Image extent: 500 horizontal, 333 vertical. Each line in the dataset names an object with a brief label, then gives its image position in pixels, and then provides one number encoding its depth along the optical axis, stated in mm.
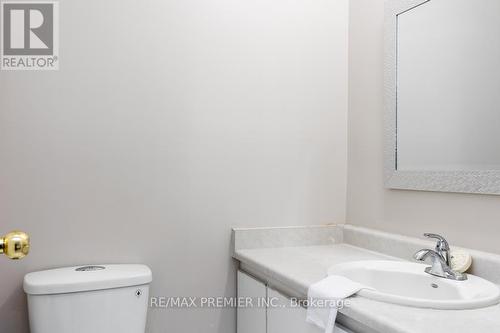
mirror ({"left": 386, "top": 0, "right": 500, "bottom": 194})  1251
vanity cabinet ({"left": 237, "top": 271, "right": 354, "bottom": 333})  1221
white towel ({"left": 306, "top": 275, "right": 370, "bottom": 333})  1026
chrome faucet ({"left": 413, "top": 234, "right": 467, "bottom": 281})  1191
